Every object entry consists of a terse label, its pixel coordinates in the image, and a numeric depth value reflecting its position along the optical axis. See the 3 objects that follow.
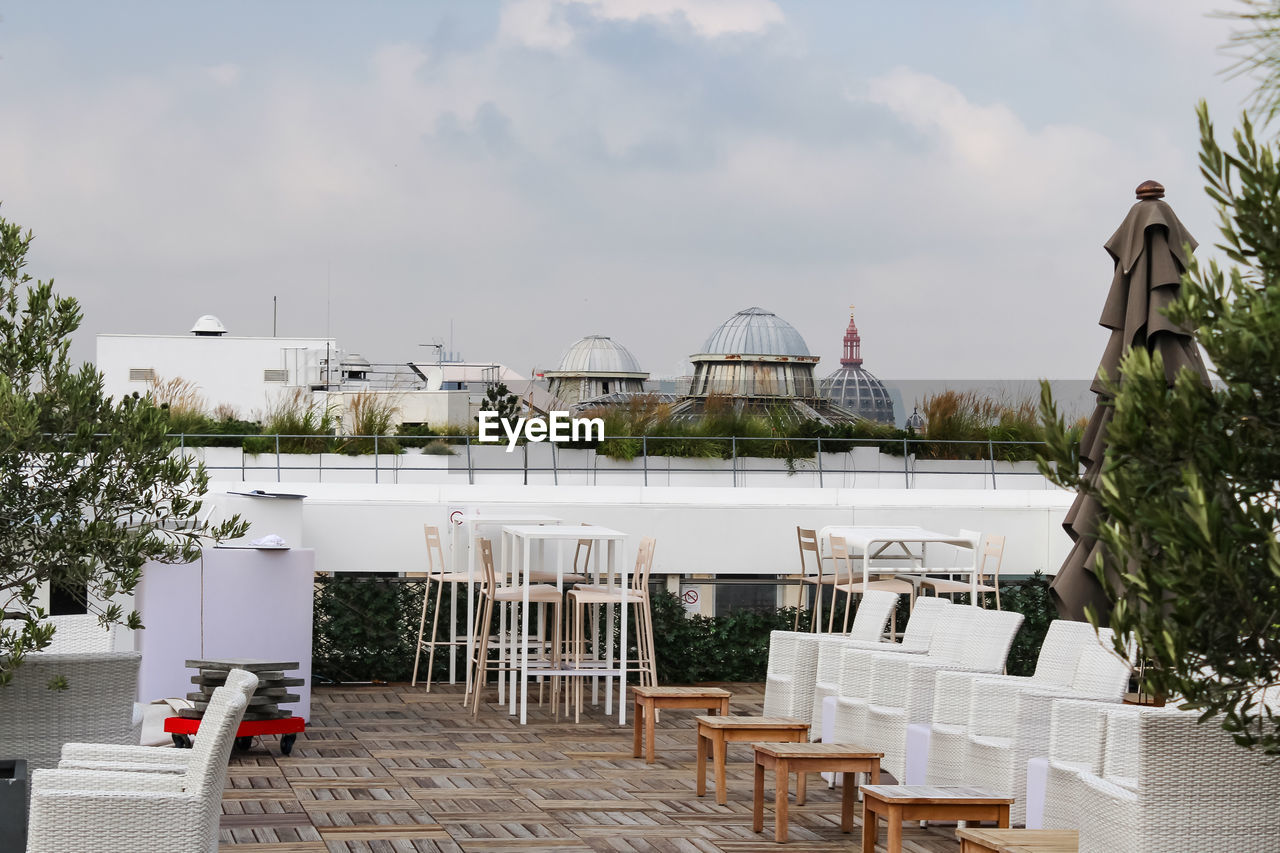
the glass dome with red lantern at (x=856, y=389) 63.07
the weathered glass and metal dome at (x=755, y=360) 56.72
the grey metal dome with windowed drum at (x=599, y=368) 63.66
